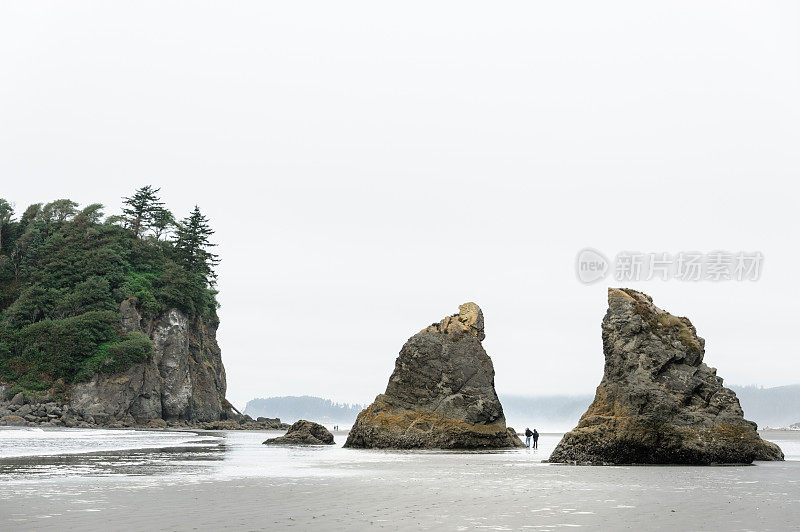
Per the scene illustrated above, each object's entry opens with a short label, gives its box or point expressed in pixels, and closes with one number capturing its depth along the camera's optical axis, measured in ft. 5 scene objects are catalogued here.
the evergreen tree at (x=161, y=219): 364.17
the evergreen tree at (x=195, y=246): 344.90
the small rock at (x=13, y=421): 206.18
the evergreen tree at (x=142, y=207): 363.58
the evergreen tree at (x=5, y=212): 322.24
